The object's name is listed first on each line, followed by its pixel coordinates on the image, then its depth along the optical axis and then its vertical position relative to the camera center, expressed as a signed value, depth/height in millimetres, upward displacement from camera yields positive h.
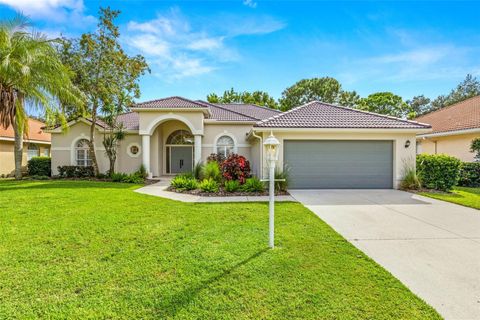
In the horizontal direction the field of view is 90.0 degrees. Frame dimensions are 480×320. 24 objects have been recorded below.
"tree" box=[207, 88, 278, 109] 39531 +9821
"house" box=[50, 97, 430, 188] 11906 +897
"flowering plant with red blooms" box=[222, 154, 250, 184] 11562 -629
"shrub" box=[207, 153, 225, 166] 14973 -109
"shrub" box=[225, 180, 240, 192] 10727 -1331
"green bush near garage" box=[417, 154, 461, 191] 11305 -713
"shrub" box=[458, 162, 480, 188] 13781 -1001
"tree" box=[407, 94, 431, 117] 48062 +10762
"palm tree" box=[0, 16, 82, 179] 12211 +4277
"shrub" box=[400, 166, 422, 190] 11555 -1147
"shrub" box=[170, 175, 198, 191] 11594 -1346
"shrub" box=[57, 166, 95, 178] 16766 -1124
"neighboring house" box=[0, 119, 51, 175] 18562 +794
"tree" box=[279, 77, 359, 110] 39688 +10658
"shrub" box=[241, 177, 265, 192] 10703 -1328
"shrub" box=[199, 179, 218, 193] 10795 -1355
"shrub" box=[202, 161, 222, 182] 12172 -807
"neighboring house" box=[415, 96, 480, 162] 15336 +1667
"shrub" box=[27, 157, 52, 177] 17969 -840
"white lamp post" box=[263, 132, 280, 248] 4668 -227
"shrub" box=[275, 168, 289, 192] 10898 -1206
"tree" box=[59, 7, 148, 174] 15289 +5947
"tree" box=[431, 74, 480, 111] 38031 +10895
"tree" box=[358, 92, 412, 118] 37344 +8209
